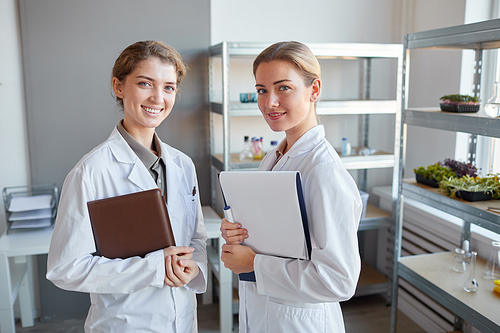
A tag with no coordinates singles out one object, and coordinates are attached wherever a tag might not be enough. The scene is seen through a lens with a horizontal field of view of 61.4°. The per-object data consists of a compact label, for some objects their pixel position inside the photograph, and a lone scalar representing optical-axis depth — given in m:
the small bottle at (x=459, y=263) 2.13
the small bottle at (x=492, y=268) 1.99
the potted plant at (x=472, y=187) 1.93
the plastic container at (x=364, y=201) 2.81
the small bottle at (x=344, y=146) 2.81
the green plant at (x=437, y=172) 2.18
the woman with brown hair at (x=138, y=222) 1.17
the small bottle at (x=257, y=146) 2.79
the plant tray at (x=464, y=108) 1.98
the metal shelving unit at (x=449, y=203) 1.74
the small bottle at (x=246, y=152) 2.75
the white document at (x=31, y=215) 2.33
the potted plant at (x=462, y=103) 1.98
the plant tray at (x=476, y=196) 1.92
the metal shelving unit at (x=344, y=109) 2.46
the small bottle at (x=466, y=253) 2.07
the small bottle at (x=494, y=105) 1.77
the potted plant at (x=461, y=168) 2.19
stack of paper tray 2.34
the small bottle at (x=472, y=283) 1.92
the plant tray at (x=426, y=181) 2.20
